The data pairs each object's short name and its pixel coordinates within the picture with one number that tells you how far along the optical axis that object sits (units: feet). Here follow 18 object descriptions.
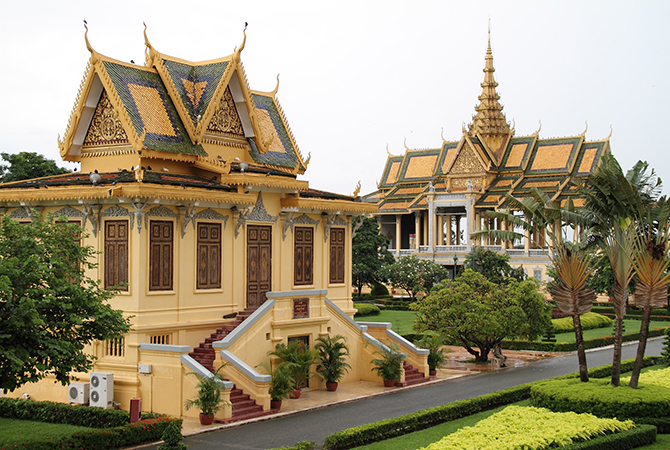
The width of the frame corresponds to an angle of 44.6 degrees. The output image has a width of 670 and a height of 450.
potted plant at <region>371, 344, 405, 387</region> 77.51
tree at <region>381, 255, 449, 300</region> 173.06
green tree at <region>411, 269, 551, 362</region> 89.71
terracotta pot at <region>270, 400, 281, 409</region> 65.36
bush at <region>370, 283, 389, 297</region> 185.89
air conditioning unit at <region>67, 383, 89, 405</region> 64.75
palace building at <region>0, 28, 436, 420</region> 66.21
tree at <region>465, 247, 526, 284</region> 166.83
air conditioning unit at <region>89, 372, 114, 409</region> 63.98
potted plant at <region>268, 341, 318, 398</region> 70.38
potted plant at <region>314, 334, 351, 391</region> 74.54
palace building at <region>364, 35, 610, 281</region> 203.21
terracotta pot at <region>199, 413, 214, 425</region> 59.67
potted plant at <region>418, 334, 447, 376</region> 85.30
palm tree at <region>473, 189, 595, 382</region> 65.67
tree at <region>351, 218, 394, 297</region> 177.68
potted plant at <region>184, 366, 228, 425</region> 59.82
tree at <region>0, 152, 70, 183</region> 122.83
